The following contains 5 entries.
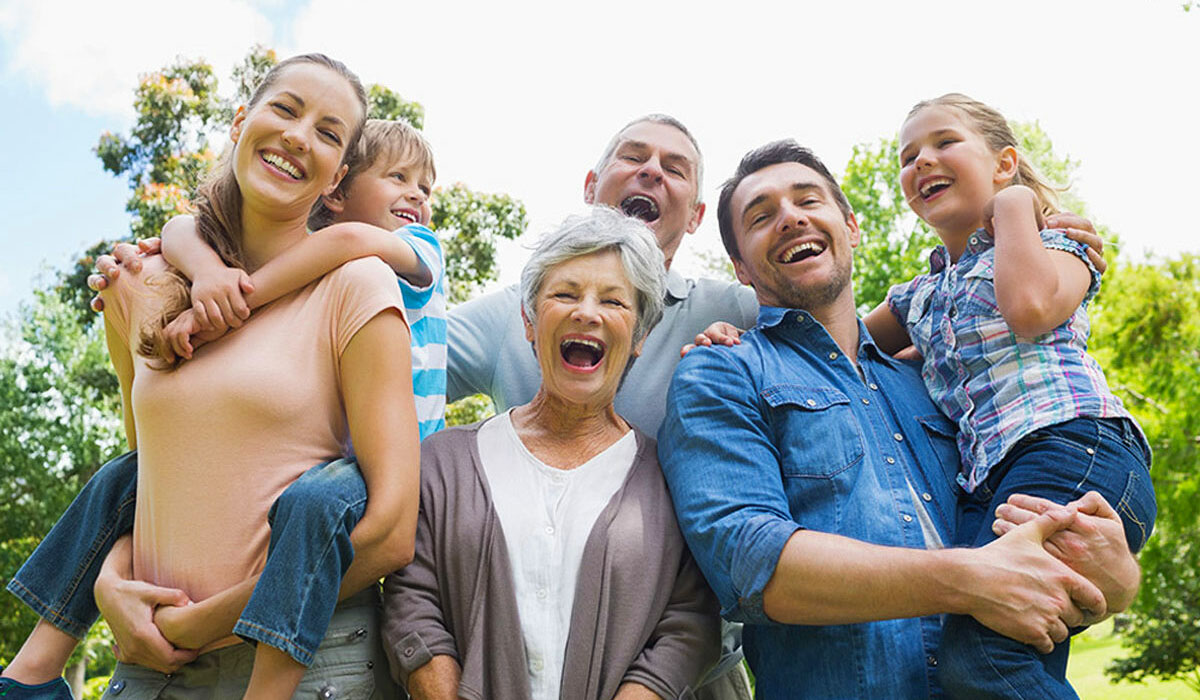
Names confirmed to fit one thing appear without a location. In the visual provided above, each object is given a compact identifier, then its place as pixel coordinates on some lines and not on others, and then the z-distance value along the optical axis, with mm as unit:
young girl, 2436
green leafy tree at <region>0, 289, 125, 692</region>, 17938
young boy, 2150
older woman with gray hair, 2348
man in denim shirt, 2256
